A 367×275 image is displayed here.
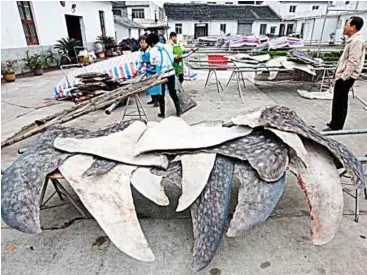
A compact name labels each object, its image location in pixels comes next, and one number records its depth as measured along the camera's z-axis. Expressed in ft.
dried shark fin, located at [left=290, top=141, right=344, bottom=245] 5.37
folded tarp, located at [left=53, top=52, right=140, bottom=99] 20.35
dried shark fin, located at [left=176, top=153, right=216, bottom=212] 5.46
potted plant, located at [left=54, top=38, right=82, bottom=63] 39.19
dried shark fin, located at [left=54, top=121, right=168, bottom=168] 6.20
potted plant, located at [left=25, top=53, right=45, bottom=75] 32.68
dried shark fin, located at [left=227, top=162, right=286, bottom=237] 5.09
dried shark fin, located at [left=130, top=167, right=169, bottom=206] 5.57
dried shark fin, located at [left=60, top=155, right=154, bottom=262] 5.07
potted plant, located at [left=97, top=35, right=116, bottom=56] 50.75
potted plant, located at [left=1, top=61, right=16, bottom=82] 28.71
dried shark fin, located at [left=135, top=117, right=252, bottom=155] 6.35
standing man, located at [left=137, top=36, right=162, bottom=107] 16.27
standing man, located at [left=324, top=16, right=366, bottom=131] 11.29
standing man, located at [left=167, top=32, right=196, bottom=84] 18.94
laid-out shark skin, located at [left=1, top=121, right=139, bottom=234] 5.53
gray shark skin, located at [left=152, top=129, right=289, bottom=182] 5.49
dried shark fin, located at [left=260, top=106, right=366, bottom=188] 6.08
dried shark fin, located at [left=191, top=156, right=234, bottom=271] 5.02
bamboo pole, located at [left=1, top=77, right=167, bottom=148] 10.94
